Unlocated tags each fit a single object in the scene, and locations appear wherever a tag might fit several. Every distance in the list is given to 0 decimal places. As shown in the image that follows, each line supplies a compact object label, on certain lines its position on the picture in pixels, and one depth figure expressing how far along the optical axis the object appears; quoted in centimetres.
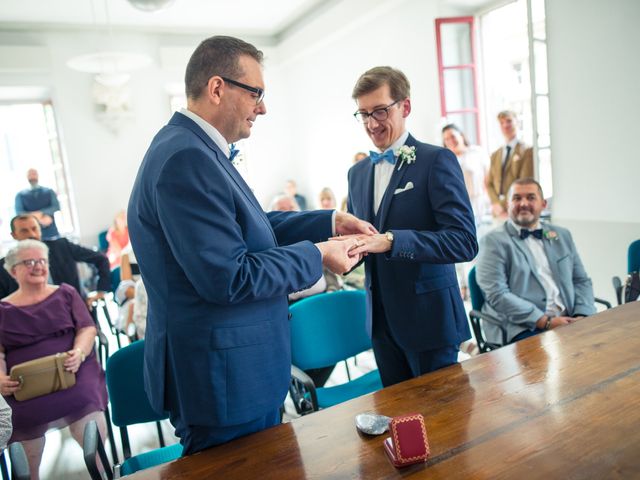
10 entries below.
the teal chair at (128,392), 205
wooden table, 113
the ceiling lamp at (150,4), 514
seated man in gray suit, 282
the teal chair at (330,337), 258
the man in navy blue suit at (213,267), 123
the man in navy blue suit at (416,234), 185
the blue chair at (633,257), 336
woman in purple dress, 253
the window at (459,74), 579
